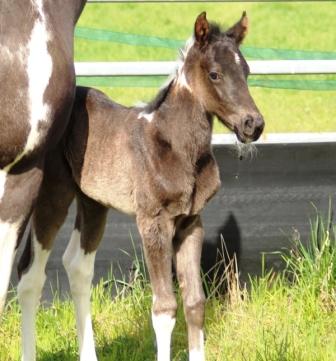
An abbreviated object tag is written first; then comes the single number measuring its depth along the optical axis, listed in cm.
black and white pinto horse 730
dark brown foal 887
